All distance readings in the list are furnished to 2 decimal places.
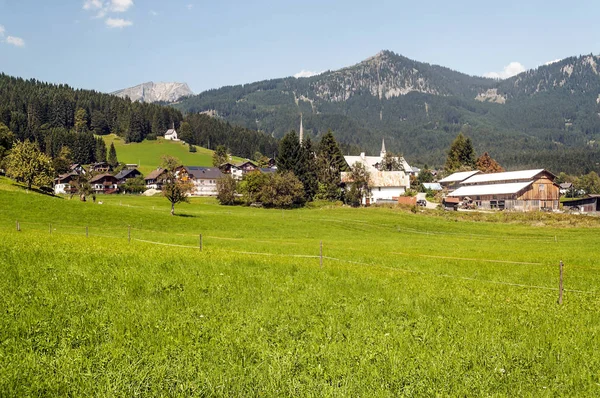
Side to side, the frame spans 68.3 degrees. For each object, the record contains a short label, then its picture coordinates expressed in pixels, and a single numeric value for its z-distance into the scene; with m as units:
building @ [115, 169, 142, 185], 163.91
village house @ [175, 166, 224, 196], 156.38
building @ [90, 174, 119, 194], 156.81
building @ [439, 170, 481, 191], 131.30
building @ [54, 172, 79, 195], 155.00
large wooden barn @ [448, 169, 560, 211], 106.31
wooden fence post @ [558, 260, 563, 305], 16.22
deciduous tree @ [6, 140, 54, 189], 84.44
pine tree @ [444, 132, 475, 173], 153.00
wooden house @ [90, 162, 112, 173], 181.09
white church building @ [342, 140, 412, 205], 125.06
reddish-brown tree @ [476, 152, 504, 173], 148.45
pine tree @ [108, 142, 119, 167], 187.62
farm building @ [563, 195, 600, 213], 109.75
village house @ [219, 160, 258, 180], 181.50
